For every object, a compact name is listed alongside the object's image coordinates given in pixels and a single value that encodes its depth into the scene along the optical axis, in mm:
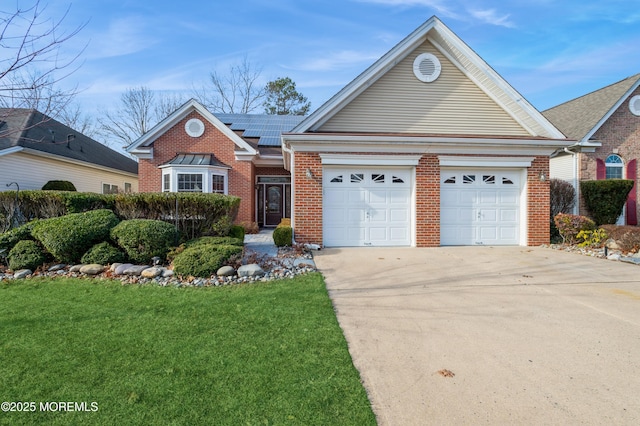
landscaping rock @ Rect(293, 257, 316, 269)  7296
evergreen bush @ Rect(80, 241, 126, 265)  7121
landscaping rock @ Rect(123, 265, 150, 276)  6711
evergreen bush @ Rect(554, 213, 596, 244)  10055
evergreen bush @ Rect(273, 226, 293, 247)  9289
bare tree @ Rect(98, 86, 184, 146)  35344
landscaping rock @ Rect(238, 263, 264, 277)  6480
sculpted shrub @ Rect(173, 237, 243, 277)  6512
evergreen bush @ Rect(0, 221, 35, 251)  7438
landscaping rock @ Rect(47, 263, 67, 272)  7066
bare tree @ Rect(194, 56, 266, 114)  34719
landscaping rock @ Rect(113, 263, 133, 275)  6727
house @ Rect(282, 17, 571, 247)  9656
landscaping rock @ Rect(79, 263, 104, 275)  6840
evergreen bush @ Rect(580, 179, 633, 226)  12703
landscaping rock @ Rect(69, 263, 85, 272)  6977
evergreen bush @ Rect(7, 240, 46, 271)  7043
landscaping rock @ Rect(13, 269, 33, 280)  6730
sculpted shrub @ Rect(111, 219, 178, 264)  7184
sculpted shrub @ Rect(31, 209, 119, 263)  7098
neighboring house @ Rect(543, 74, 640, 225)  14195
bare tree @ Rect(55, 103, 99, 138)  31191
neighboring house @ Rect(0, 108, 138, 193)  14000
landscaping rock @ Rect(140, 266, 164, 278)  6559
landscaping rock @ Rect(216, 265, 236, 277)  6473
